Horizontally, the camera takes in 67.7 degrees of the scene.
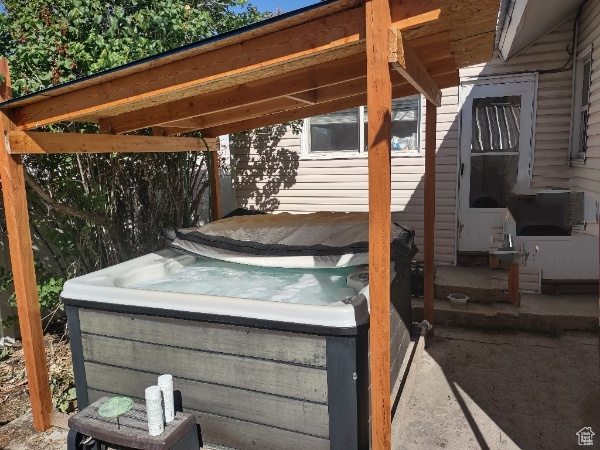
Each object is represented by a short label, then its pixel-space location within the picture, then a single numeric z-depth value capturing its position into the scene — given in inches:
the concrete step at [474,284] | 202.5
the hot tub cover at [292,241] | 132.3
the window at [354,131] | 238.4
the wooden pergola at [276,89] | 82.4
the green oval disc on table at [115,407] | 96.6
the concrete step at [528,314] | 185.9
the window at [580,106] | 196.7
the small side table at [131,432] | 92.3
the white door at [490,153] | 218.7
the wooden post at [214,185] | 204.8
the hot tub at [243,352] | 93.0
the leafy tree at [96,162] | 164.5
